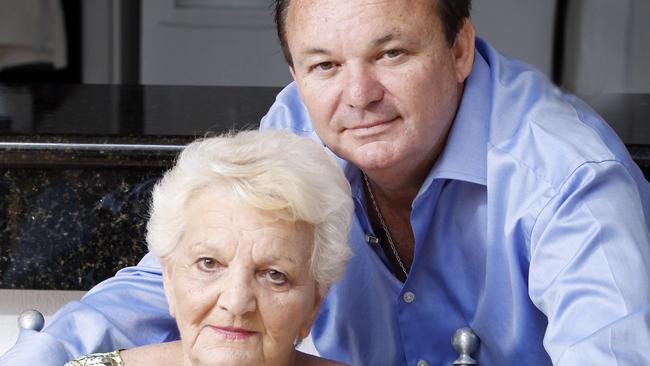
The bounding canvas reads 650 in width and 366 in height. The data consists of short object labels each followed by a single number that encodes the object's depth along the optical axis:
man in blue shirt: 1.81
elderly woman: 1.82
